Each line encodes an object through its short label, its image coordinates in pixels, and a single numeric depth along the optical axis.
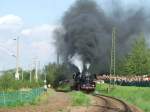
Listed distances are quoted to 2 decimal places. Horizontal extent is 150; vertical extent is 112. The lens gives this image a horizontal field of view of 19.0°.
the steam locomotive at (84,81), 60.67
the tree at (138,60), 103.91
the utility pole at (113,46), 68.75
